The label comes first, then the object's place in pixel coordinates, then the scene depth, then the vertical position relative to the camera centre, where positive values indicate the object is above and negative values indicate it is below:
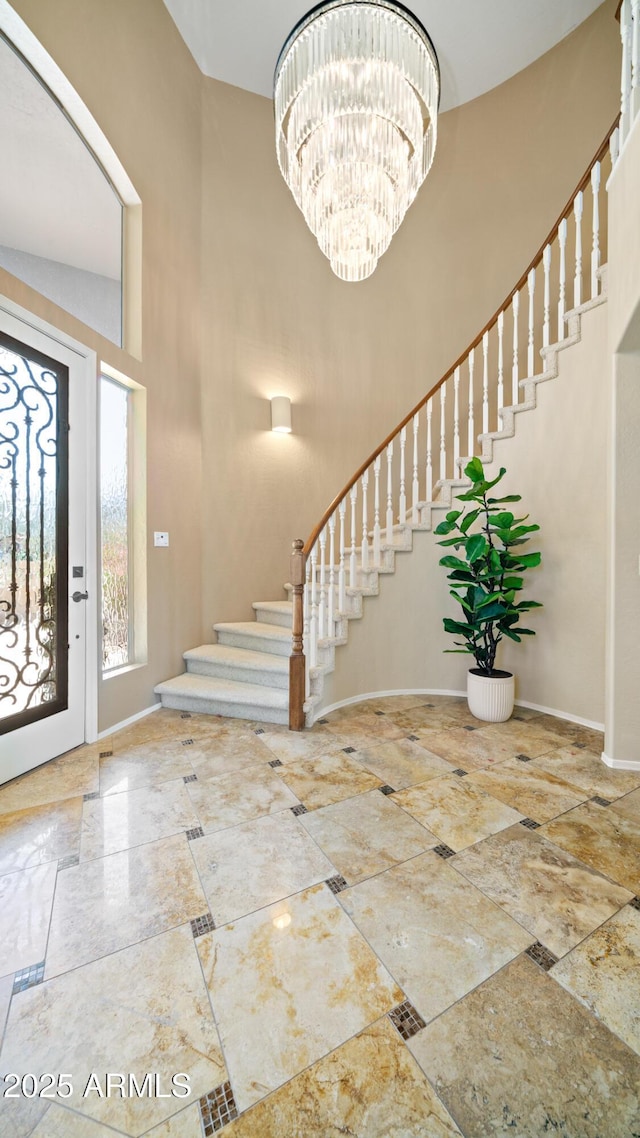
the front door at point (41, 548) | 2.25 +0.06
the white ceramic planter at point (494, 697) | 3.09 -1.00
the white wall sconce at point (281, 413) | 4.22 +1.47
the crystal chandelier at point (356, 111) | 2.06 +2.30
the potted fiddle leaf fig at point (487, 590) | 2.98 -0.21
